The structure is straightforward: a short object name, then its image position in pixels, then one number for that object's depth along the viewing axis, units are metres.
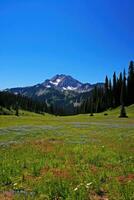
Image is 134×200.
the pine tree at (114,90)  83.29
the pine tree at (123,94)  53.58
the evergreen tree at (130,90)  77.75
